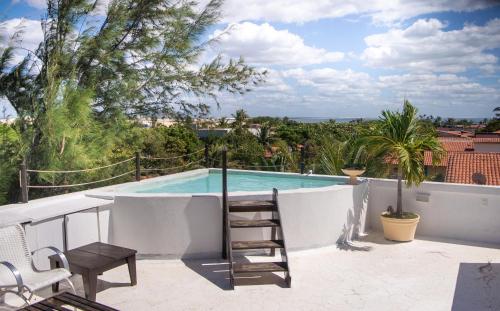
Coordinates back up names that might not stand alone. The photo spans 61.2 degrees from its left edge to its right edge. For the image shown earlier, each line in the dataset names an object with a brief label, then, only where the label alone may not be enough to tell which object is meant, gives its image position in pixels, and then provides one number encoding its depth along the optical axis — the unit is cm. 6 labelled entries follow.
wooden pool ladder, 480
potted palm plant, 617
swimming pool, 543
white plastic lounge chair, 361
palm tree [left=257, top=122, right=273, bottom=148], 3296
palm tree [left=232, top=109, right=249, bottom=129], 2910
